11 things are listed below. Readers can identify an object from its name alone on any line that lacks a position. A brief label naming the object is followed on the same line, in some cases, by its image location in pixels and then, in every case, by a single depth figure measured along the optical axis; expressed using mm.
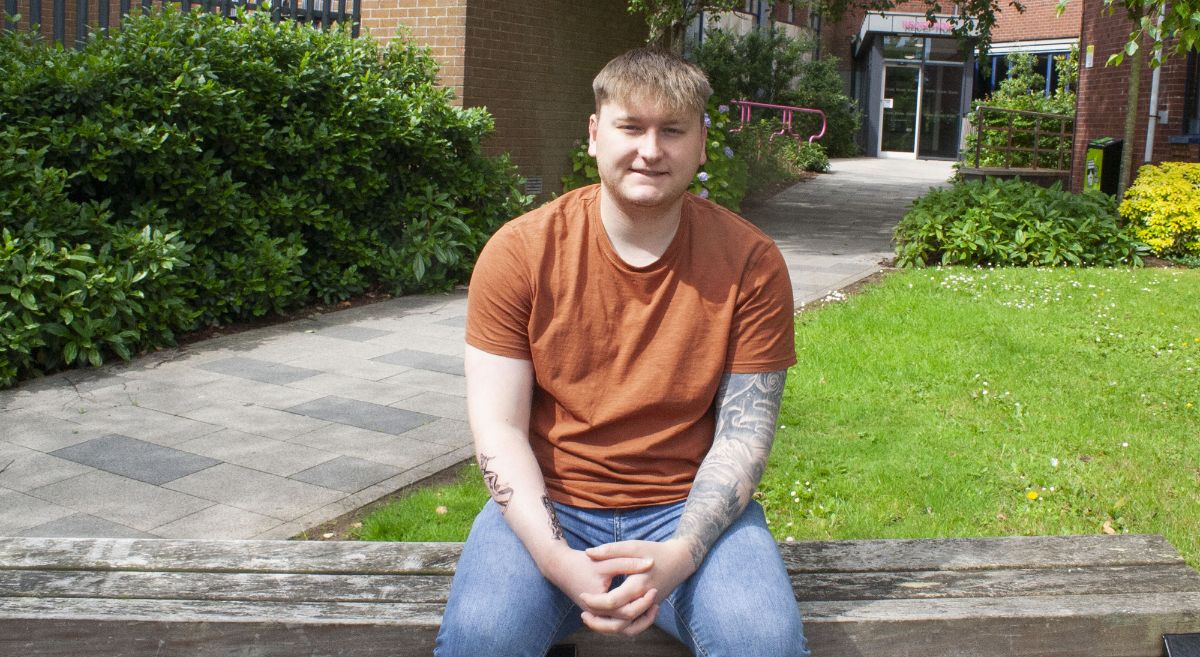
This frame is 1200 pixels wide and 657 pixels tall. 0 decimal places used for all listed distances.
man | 2411
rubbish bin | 12891
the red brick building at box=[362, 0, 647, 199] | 10703
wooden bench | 2230
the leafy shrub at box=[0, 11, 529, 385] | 6238
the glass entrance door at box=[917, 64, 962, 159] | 31062
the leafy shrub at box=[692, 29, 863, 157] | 23047
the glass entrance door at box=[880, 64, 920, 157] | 31359
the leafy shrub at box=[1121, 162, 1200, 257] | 10797
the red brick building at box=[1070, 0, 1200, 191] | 12969
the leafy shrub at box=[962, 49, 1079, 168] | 18031
